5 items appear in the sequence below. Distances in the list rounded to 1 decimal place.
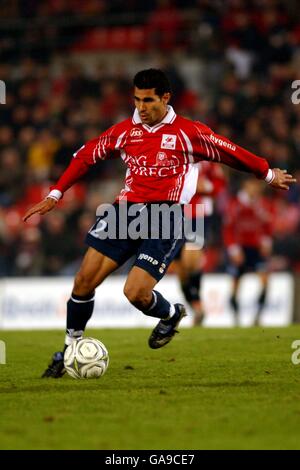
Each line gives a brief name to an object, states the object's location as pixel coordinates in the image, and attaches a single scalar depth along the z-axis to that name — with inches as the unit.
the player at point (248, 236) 633.0
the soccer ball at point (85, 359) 313.9
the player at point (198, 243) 517.0
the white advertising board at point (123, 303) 661.3
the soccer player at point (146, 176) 318.3
